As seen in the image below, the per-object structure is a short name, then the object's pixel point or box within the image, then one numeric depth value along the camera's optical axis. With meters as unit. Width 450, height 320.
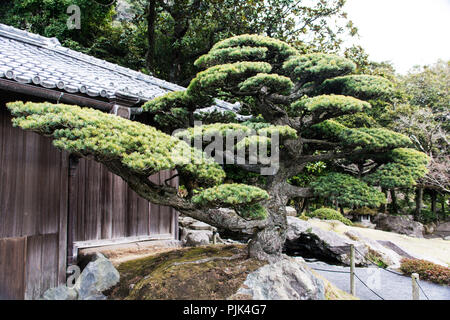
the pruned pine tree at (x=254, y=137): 3.12
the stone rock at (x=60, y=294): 4.01
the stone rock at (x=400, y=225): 14.12
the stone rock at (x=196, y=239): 6.49
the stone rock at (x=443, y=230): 16.08
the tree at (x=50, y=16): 13.63
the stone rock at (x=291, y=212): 12.10
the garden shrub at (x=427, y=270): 6.31
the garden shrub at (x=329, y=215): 12.12
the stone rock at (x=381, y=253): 8.09
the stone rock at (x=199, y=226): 8.55
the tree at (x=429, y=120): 13.88
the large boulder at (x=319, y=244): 8.07
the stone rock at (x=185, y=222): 8.66
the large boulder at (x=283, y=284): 3.73
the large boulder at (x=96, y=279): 3.92
